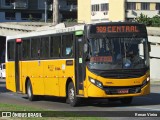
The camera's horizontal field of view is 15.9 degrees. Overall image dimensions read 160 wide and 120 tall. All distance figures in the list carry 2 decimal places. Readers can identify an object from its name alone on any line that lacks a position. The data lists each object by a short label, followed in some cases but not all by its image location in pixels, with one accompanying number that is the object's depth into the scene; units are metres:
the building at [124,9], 97.23
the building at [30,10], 110.88
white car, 58.16
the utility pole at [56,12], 61.00
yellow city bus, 19.69
